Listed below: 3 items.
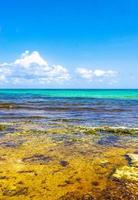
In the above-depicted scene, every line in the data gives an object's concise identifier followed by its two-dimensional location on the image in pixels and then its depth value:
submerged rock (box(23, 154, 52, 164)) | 5.79
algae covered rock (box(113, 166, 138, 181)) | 4.82
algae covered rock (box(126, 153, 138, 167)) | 5.61
